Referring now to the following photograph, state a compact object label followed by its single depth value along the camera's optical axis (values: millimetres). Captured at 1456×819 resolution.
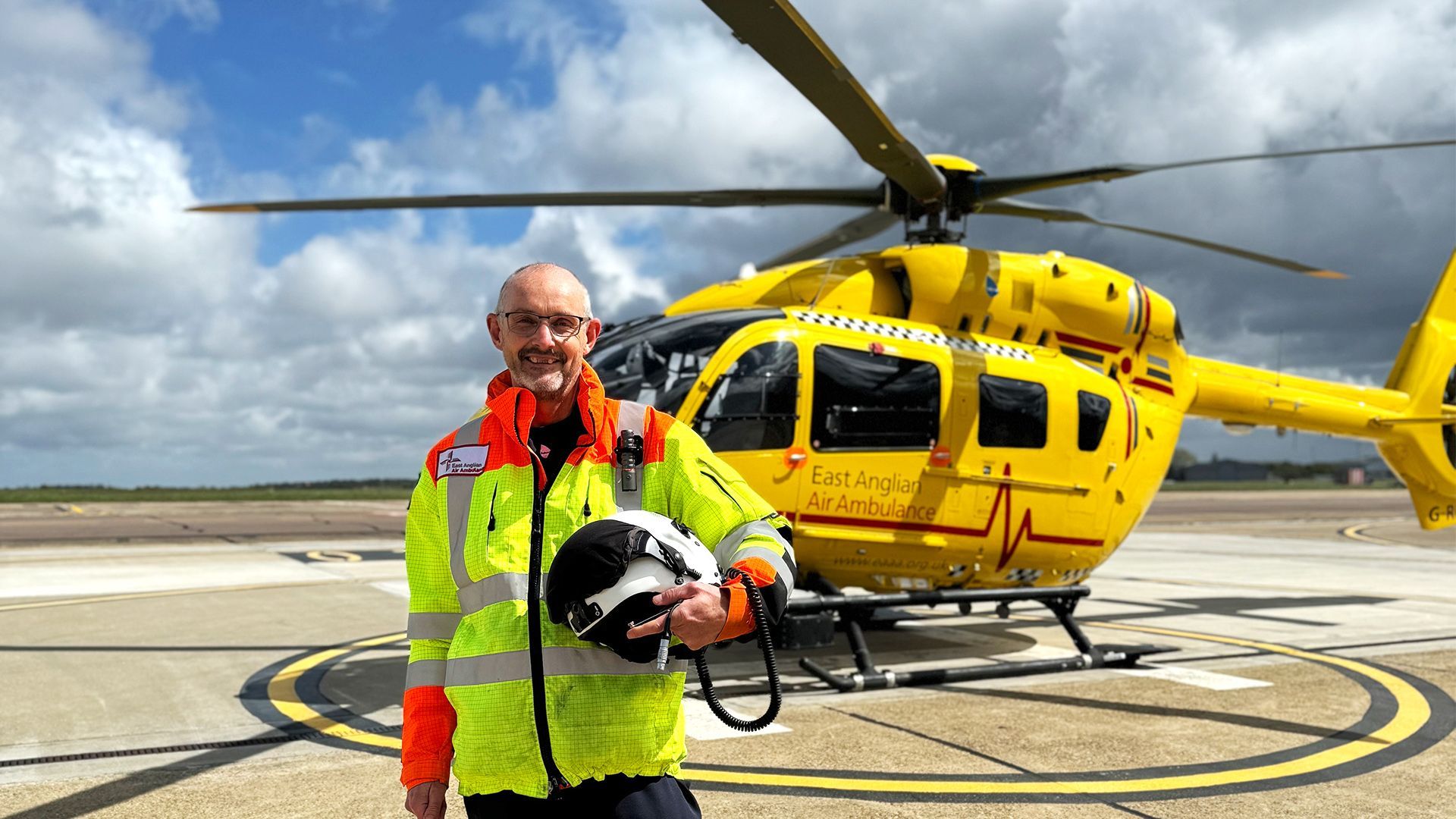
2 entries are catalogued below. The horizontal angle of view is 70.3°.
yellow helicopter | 7609
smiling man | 2311
